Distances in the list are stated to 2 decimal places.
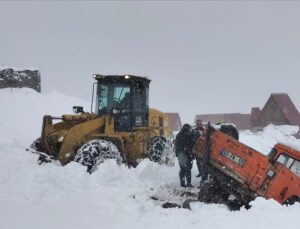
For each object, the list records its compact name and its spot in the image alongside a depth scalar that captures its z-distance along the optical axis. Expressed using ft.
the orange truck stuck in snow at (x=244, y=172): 27.99
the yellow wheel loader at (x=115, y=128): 35.50
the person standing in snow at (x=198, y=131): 38.06
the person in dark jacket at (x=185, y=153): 37.14
